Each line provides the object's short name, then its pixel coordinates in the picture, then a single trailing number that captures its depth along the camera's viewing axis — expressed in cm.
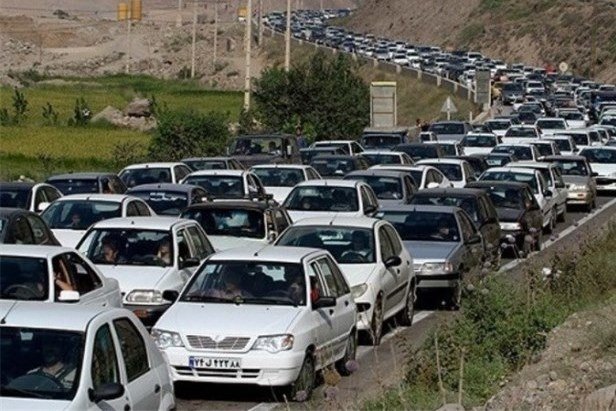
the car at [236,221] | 2283
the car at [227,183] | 2970
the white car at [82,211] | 2359
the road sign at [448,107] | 6353
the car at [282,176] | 3300
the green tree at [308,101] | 6006
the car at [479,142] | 5072
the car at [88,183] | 2911
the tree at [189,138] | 5216
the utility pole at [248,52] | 5451
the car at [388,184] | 3075
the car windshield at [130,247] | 1902
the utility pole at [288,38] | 6666
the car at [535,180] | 3475
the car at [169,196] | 2741
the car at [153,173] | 3280
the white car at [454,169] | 3669
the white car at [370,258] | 1880
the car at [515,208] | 3023
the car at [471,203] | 2666
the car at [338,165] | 3719
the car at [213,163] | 3619
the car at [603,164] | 4656
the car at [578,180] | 4162
